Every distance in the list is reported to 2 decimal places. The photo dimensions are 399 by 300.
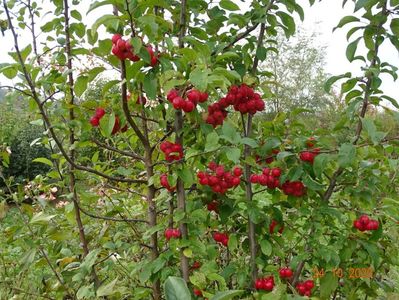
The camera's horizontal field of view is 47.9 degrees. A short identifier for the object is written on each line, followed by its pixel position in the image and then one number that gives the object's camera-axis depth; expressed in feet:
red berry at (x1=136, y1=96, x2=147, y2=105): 5.69
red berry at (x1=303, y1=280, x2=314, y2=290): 6.23
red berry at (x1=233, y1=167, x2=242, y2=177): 5.62
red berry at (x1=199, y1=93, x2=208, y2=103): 4.94
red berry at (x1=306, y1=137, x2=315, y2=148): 6.07
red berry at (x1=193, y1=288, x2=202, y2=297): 5.65
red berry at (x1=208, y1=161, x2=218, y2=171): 5.85
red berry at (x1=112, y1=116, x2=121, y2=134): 5.53
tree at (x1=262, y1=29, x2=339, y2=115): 58.90
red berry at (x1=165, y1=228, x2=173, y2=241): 5.54
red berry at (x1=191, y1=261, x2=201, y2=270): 5.88
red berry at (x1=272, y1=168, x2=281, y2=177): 5.87
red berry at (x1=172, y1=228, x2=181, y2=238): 5.53
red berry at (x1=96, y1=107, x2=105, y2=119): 5.55
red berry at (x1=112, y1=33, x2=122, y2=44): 4.44
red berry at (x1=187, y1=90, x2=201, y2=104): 4.87
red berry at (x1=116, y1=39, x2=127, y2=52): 4.38
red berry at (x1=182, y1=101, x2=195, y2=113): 4.87
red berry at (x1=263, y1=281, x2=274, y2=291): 5.88
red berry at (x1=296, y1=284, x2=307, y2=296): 6.26
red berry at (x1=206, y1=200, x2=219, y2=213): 6.29
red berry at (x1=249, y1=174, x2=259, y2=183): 5.98
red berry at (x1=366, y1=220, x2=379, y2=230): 6.15
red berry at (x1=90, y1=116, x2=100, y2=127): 5.56
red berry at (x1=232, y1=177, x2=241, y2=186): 5.60
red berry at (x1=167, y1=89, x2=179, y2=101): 4.97
